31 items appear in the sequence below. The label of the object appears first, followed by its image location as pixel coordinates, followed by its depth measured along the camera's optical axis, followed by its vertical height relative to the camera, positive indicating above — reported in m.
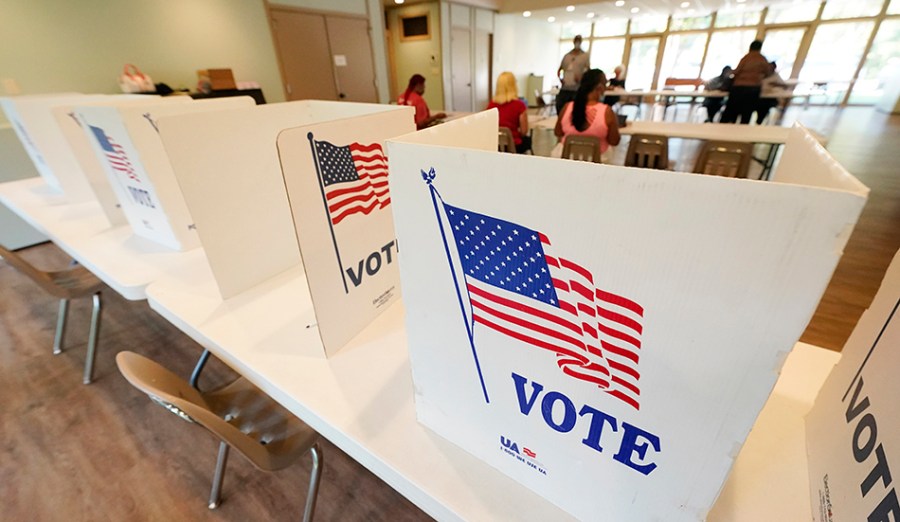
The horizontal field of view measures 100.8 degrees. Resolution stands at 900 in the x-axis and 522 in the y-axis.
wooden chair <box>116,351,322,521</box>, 0.84 -0.97
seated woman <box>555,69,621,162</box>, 2.78 -0.29
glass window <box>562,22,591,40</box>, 12.02 +1.33
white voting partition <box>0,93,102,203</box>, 1.93 -0.24
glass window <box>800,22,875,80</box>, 9.10 +0.34
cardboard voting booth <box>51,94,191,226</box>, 1.62 -0.32
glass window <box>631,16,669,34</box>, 10.78 +1.26
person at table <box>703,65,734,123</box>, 7.13 -0.53
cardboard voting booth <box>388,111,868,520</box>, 0.34 -0.24
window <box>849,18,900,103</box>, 8.74 -0.02
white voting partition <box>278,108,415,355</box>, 0.80 -0.29
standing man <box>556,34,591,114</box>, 5.43 +0.07
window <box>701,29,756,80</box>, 10.16 +0.53
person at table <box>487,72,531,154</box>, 3.45 -0.25
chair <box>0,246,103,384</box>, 1.66 -0.92
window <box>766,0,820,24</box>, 9.04 +1.24
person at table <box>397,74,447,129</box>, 3.90 -0.20
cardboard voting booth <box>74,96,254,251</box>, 1.24 -0.25
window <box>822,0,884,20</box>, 8.55 +1.21
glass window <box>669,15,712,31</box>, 10.40 +1.22
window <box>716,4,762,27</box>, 9.73 +1.25
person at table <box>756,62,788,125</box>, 5.30 -0.34
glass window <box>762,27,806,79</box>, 9.66 +0.50
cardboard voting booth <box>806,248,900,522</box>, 0.44 -0.44
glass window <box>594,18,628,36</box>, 11.28 +1.28
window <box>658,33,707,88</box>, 10.77 +0.40
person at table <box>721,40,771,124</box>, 4.82 -0.17
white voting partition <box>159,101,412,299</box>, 1.00 -0.26
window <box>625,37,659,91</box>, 11.30 +0.26
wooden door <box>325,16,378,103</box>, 5.40 +0.32
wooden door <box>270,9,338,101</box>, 4.77 +0.34
